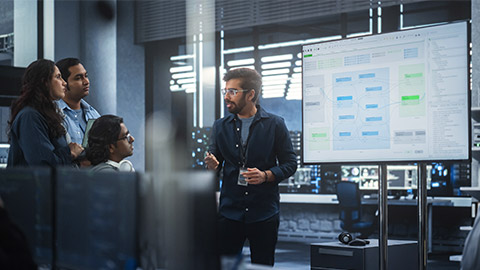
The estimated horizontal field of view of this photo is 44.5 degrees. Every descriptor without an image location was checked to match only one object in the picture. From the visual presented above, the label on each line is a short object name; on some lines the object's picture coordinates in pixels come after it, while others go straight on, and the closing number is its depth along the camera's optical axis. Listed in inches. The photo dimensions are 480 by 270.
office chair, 306.8
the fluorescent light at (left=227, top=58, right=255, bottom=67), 344.5
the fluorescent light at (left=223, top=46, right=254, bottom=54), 339.7
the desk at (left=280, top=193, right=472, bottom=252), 290.5
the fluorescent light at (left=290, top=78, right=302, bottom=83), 343.9
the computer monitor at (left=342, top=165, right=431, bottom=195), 313.4
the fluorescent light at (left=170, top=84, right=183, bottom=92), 332.5
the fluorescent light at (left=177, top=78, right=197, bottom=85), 324.8
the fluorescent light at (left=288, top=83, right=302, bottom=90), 343.9
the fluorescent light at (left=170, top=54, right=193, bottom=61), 324.8
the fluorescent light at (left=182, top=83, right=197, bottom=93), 323.9
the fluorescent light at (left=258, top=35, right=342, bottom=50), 339.0
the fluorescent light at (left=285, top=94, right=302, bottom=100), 349.1
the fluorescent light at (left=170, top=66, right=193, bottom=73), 326.0
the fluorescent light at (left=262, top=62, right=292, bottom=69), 345.1
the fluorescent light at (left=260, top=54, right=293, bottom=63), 344.2
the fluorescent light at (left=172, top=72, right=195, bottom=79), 325.7
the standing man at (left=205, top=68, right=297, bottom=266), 110.2
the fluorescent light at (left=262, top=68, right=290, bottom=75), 347.1
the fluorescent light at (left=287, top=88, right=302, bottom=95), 345.7
